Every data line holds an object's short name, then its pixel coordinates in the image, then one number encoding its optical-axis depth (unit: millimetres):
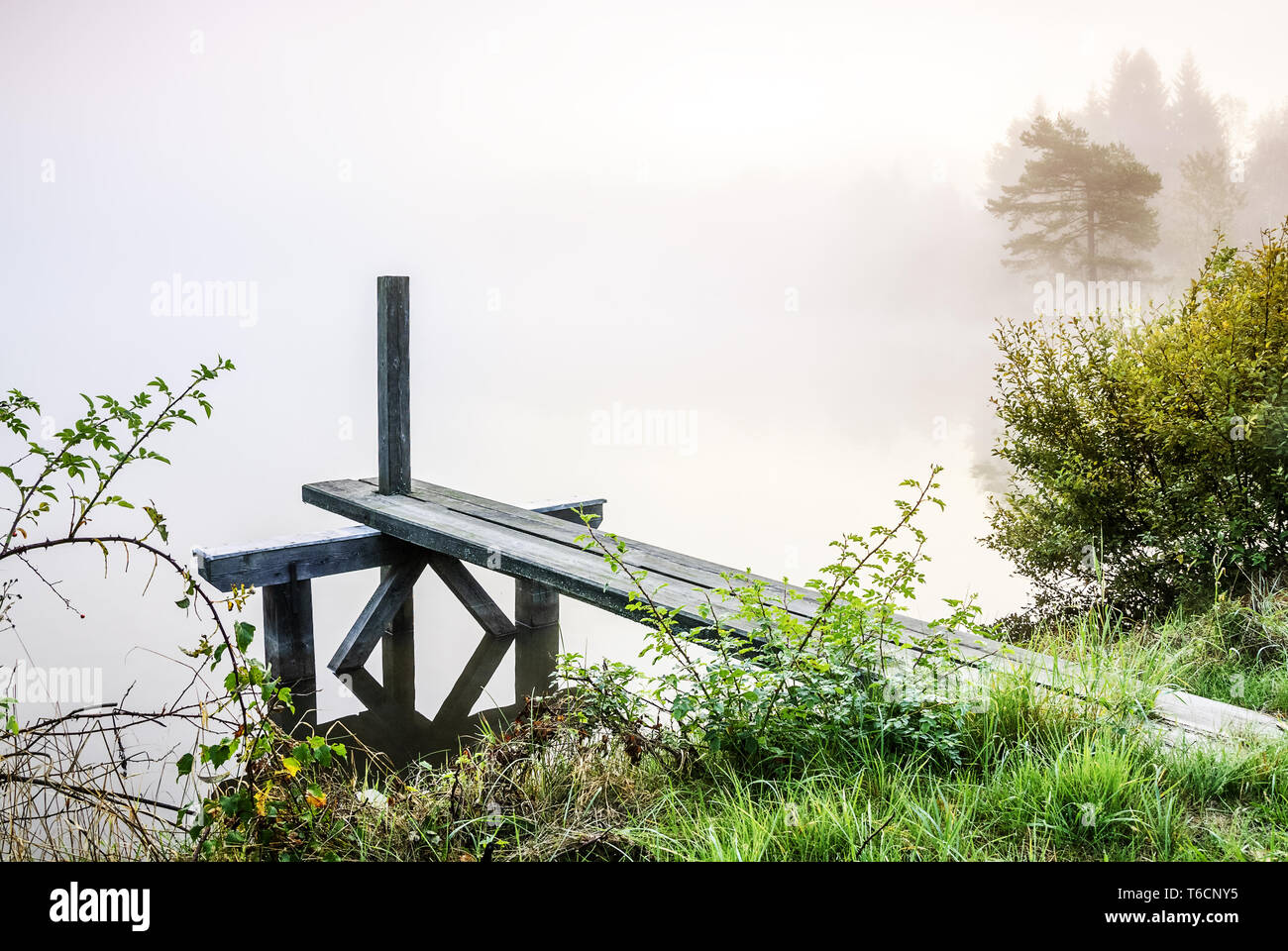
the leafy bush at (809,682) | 3089
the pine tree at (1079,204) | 18375
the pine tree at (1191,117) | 22016
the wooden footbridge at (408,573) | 5164
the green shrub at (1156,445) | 5098
